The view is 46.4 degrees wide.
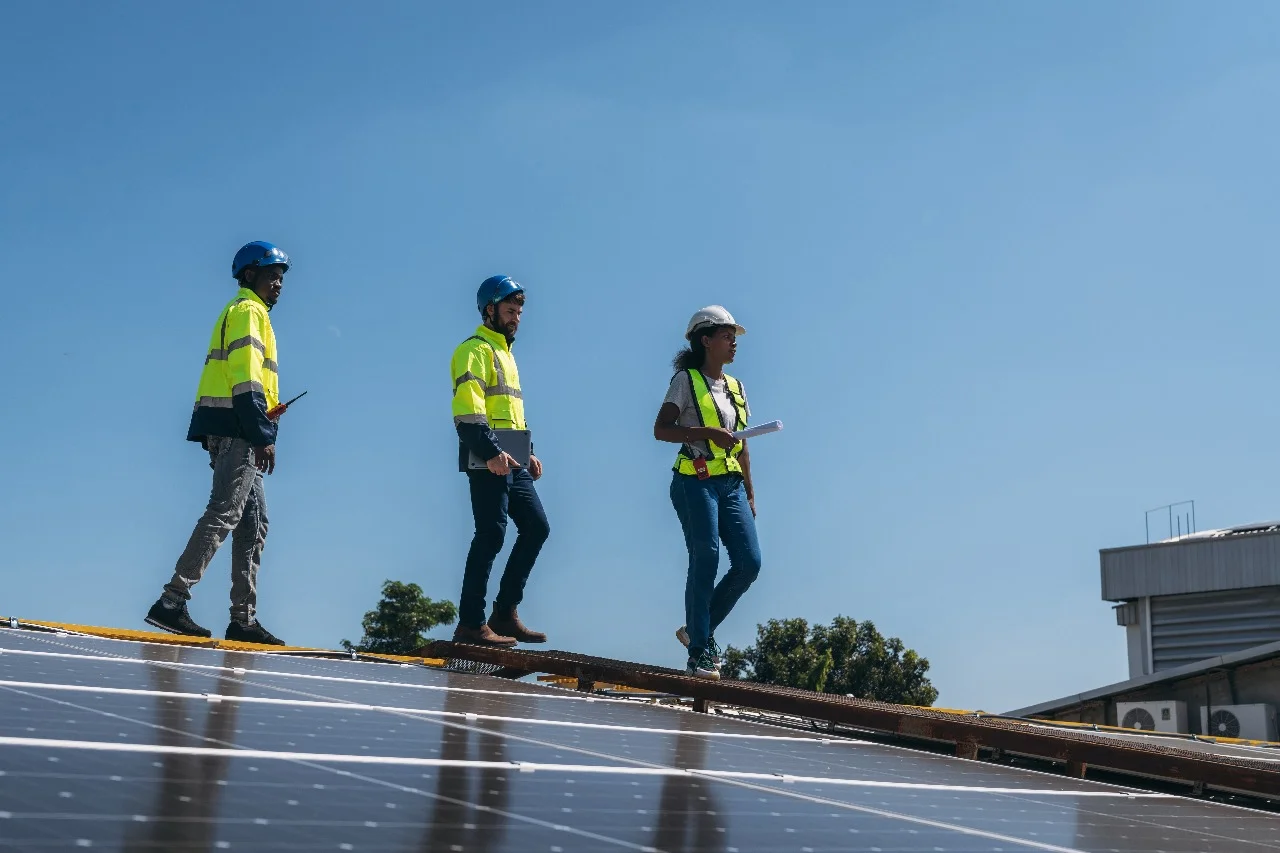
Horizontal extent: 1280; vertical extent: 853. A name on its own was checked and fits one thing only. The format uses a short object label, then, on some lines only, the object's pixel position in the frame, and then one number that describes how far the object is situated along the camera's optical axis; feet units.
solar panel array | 9.51
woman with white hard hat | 31.17
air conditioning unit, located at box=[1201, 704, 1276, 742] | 74.84
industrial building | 79.41
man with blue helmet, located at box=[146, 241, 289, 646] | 31.81
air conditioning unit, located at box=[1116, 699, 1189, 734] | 77.97
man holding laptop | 32.78
